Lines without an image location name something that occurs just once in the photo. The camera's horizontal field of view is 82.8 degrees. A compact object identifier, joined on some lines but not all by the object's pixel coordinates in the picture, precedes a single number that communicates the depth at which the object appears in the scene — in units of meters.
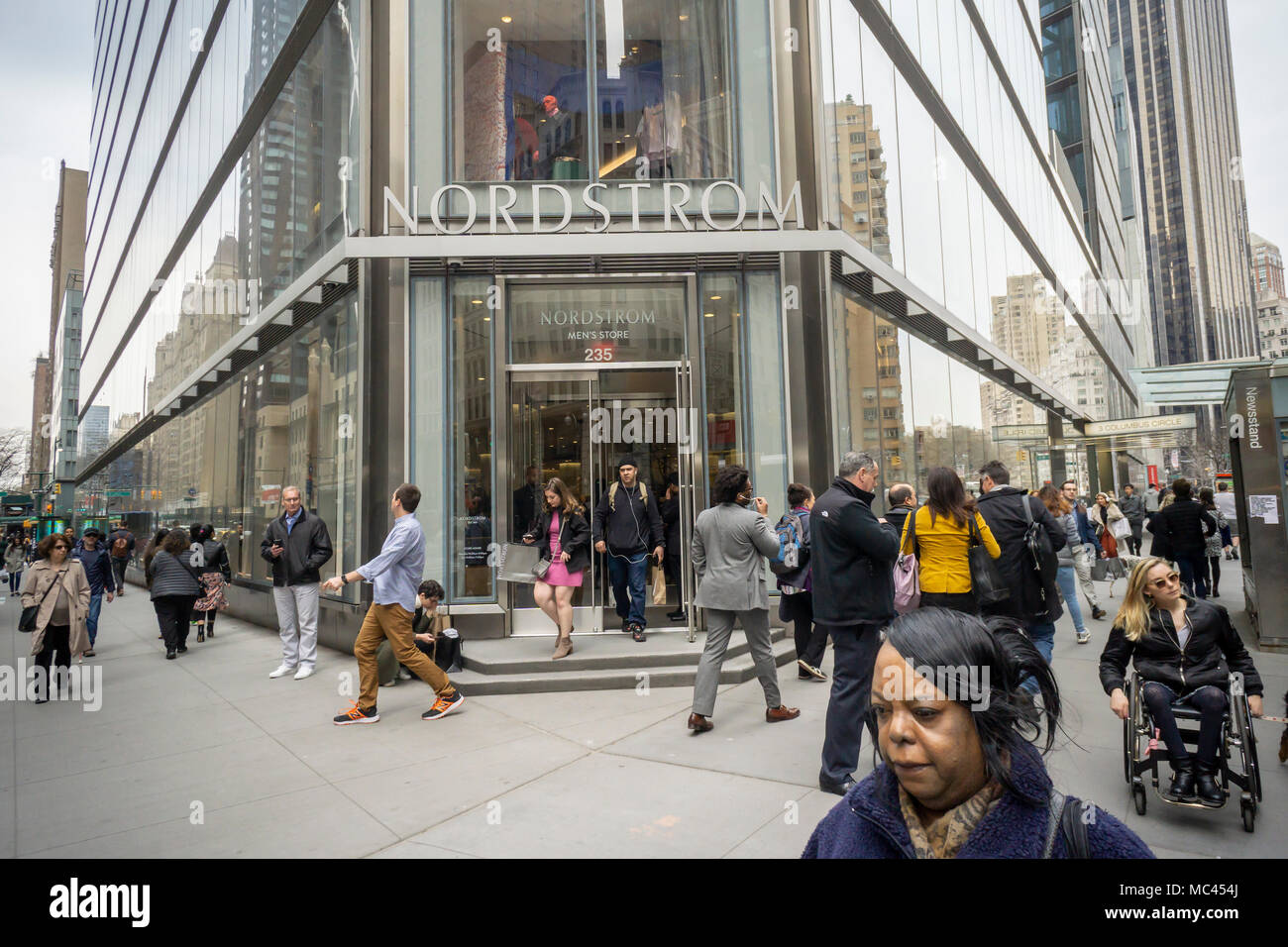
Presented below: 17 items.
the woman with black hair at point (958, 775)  1.30
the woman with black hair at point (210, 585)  11.78
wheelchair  3.85
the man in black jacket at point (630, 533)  8.52
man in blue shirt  6.39
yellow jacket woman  5.23
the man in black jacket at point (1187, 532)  10.52
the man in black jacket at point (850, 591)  4.47
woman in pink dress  7.93
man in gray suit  5.72
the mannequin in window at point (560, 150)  10.15
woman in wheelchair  3.93
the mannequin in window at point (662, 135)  10.27
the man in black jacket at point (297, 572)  8.64
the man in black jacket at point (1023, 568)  5.78
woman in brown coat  8.10
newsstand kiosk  8.27
